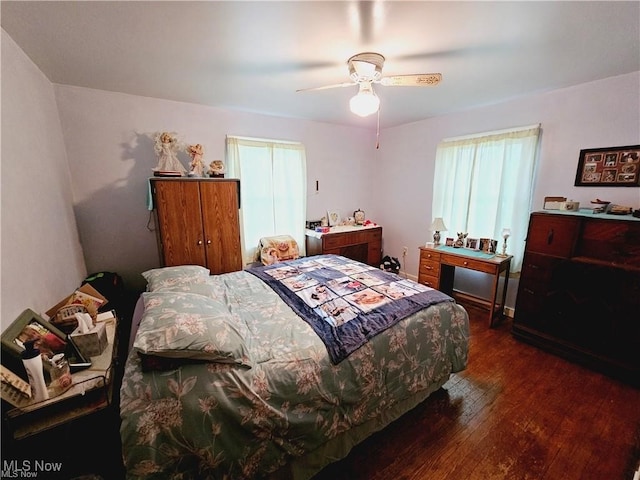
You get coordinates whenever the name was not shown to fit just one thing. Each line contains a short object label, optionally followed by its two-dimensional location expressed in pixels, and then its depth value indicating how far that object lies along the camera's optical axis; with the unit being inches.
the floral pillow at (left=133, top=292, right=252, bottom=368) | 45.0
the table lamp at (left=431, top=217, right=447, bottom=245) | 135.1
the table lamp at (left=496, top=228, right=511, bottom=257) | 112.7
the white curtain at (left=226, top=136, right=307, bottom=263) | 128.3
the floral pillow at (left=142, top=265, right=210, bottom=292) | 73.7
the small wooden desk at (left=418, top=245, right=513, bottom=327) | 110.7
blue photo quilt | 59.7
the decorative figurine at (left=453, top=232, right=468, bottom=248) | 130.8
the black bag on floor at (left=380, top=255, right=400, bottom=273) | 167.0
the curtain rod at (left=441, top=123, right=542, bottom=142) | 105.8
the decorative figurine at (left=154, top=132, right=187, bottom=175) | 98.3
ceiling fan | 68.7
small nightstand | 39.6
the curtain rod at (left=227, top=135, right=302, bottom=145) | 124.6
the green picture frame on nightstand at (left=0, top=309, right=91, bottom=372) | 44.7
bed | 41.5
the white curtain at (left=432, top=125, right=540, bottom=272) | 110.3
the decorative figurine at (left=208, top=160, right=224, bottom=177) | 108.8
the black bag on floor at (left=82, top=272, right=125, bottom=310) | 94.0
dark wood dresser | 78.6
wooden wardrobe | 95.3
